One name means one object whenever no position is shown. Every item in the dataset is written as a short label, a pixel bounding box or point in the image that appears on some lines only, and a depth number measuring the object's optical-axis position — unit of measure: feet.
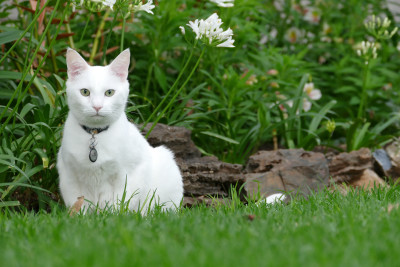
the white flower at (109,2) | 23.59
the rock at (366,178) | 34.04
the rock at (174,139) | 30.25
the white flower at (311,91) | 40.52
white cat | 22.25
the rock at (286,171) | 30.53
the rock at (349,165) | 33.78
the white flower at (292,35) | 50.11
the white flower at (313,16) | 51.08
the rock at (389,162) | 36.20
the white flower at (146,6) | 24.79
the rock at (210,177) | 29.27
